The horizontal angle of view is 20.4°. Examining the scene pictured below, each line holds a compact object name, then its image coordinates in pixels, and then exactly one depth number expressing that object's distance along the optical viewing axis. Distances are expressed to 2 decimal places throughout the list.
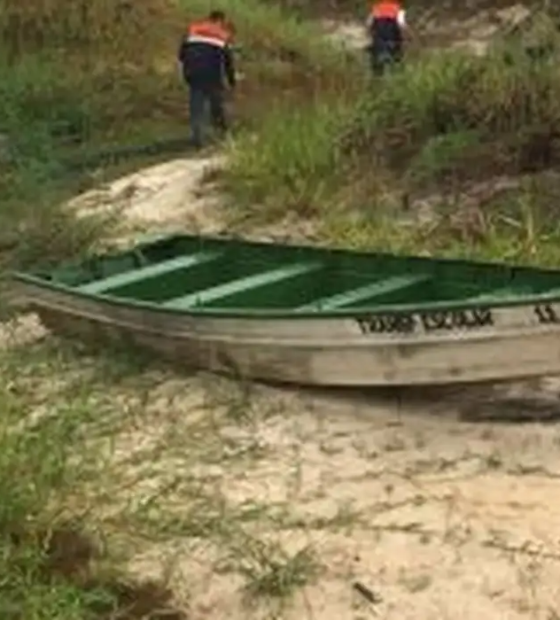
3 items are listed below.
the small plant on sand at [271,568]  5.55
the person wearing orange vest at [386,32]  17.11
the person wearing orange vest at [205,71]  14.87
